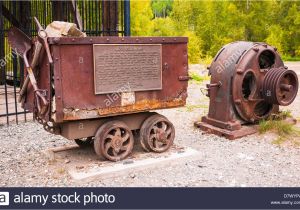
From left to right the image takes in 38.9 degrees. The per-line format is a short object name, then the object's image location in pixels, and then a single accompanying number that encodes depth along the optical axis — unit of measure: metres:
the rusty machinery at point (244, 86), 6.61
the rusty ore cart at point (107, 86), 4.64
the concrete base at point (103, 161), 4.79
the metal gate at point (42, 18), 8.10
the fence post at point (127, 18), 8.33
